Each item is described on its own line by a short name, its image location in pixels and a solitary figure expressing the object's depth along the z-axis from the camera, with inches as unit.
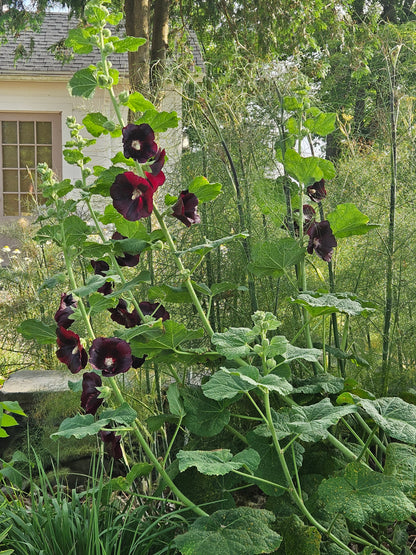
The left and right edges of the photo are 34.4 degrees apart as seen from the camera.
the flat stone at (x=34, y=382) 142.1
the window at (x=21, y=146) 409.1
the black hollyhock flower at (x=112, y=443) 73.1
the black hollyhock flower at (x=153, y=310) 77.5
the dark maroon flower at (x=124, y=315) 77.6
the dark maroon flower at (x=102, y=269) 79.3
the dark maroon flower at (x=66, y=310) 71.7
